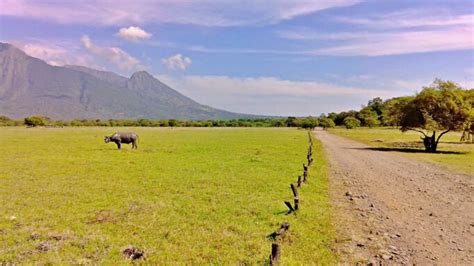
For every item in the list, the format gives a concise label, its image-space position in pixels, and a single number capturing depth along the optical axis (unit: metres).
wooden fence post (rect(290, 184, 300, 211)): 11.70
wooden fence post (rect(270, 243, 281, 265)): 7.20
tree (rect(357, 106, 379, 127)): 158.75
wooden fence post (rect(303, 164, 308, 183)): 17.87
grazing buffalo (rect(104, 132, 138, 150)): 38.25
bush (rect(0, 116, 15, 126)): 162.80
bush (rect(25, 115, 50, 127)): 154.88
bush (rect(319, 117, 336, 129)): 174.75
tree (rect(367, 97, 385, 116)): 188.00
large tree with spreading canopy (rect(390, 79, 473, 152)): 38.19
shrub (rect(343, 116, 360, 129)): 152.38
